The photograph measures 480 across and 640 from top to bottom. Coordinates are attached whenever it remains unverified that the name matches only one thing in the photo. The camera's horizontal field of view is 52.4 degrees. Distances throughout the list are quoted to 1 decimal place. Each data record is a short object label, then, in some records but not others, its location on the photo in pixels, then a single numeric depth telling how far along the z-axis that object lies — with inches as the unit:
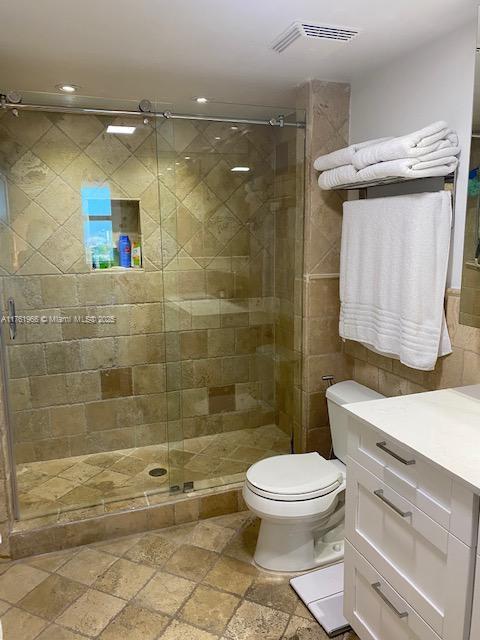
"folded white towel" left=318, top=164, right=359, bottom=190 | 86.4
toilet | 81.9
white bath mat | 73.5
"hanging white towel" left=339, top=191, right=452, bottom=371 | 76.2
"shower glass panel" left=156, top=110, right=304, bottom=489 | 108.9
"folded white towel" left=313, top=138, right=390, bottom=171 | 85.5
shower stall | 109.0
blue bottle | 123.7
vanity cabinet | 48.5
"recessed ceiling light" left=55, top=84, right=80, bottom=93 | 101.1
